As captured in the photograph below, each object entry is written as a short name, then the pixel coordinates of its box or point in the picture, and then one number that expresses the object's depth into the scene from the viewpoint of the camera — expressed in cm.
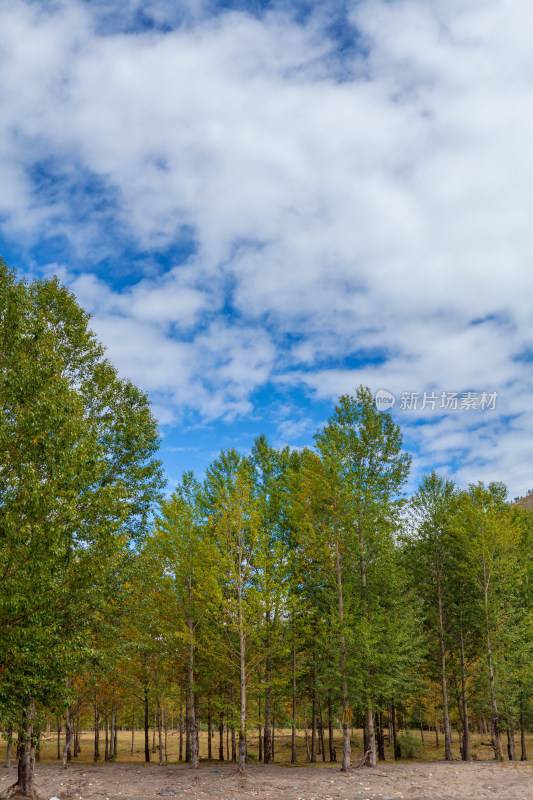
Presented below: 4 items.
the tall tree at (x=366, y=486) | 2828
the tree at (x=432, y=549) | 3538
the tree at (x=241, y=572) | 2642
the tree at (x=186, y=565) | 3042
